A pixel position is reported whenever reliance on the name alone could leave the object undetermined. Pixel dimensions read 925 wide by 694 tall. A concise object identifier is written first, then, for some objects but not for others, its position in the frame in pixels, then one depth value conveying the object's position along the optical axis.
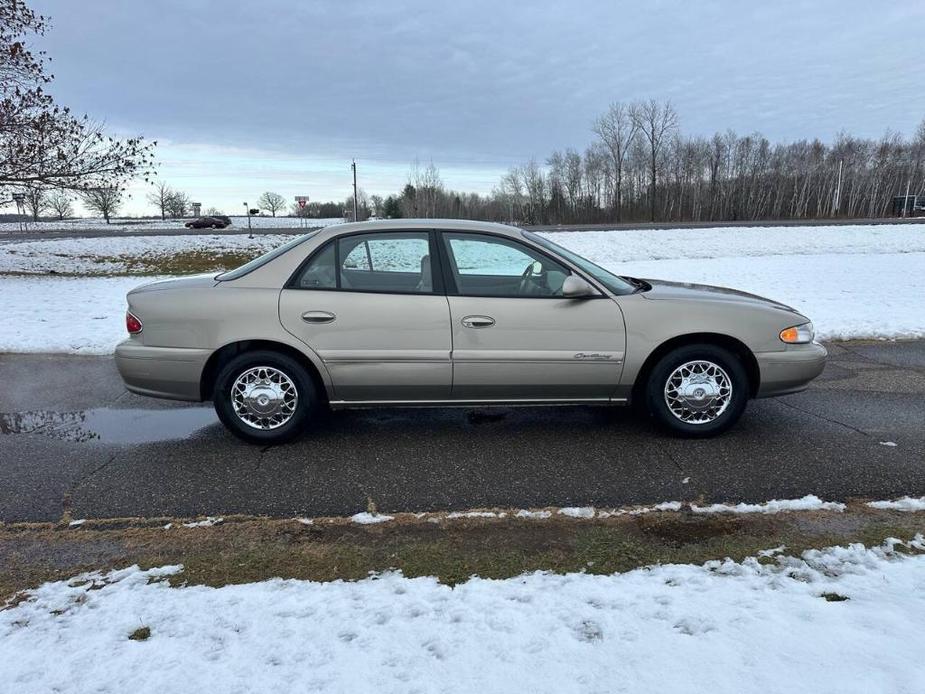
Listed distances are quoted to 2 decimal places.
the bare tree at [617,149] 66.38
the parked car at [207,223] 50.22
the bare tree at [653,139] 65.25
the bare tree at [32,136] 15.05
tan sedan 4.16
